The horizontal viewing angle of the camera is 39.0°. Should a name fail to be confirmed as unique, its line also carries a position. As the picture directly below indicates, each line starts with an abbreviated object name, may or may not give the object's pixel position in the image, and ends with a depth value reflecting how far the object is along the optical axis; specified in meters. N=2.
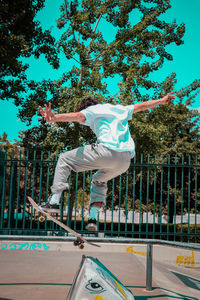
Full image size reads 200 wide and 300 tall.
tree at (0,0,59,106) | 11.21
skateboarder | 2.90
